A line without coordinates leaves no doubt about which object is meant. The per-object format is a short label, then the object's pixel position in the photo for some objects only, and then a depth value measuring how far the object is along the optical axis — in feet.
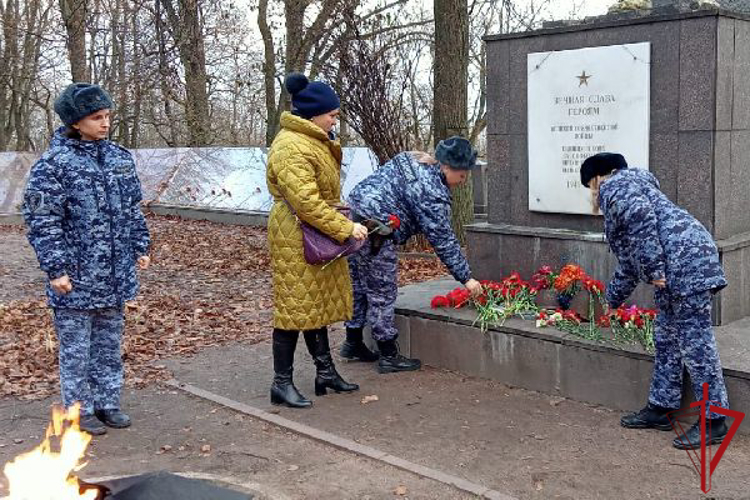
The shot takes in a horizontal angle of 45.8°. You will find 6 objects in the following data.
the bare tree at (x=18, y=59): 81.66
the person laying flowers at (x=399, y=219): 18.72
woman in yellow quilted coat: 16.66
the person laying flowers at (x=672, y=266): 14.83
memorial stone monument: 18.79
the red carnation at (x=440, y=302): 20.66
